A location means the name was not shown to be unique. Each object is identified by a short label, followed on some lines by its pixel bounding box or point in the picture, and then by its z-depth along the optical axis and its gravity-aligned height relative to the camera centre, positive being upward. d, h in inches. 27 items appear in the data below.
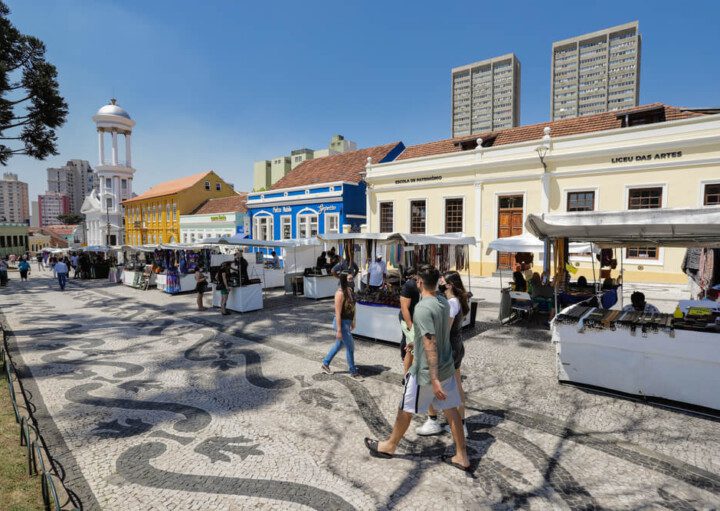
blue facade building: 1055.6 +116.4
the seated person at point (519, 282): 415.8 -49.7
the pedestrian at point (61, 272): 728.3 -63.4
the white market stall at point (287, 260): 679.1 -44.0
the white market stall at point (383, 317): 315.6 -68.9
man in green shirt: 139.7 -49.8
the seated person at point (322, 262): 618.2 -39.4
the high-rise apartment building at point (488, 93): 5275.6 +2064.7
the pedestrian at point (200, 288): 479.2 -62.1
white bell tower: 2151.8 +343.9
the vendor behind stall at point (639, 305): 251.1 -45.6
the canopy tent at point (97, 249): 1016.3 -27.0
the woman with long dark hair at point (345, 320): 235.9 -51.8
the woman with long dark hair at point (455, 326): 163.2 -37.9
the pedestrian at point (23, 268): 916.5 -69.6
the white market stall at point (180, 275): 629.3 -61.2
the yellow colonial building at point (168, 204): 1828.2 +177.3
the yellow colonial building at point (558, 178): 609.3 +114.7
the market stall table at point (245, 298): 458.6 -73.0
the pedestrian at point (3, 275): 834.2 -79.6
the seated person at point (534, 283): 396.6 -47.5
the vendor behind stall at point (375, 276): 505.7 -50.5
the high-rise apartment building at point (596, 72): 4702.3 +2139.7
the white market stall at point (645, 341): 191.6 -55.8
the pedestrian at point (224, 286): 454.3 -56.9
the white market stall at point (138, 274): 703.1 -66.9
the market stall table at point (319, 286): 560.7 -71.3
